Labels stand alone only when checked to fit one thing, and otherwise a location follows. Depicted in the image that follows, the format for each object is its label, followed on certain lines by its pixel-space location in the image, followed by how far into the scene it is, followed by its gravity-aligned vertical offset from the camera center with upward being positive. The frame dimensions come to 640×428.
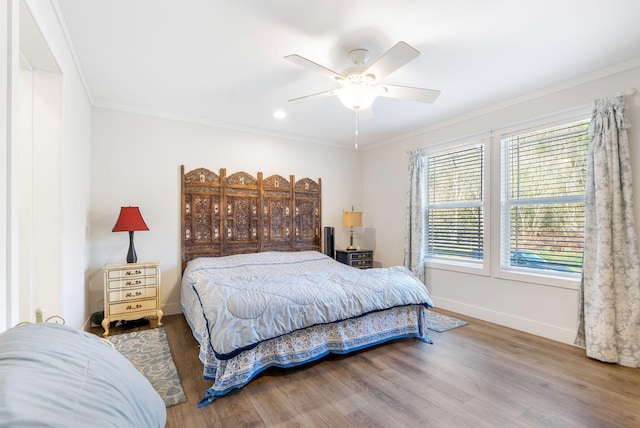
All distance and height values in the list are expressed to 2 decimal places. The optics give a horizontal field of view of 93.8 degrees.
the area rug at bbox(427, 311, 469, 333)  3.36 -1.28
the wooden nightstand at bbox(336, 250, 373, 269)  4.81 -0.72
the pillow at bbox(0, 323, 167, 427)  0.54 -0.36
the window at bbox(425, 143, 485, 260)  3.86 +0.15
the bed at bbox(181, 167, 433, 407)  2.15 -0.67
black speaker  4.97 -0.49
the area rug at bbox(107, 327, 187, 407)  2.10 -1.25
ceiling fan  2.03 +1.05
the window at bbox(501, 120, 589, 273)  3.02 +0.18
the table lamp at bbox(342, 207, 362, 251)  4.93 -0.09
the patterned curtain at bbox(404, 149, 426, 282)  4.34 -0.08
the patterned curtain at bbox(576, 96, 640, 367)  2.50 -0.32
